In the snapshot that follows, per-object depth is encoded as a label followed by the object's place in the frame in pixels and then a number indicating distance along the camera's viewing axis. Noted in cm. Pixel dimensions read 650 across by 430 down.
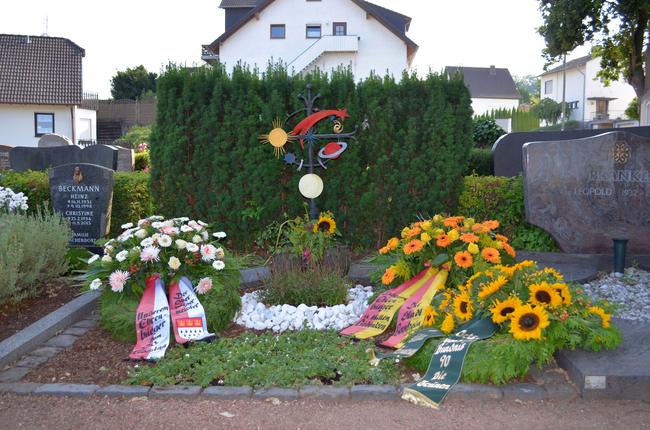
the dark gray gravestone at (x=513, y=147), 1109
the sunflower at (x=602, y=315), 448
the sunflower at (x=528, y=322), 423
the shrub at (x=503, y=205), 821
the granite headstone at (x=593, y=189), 768
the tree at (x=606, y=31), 2378
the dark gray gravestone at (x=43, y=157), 1386
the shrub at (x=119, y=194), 944
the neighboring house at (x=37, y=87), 3650
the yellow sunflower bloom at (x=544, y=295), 438
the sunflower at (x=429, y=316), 498
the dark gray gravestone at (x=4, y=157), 2144
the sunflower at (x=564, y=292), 446
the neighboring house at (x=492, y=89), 7056
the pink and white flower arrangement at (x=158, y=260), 559
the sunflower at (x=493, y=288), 467
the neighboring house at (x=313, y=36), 3338
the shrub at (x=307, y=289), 617
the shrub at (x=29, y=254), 595
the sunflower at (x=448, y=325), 471
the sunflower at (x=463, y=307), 477
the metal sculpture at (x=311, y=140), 781
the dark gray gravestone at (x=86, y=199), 866
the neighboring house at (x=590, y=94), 6066
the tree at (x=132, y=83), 5491
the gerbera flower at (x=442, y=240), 577
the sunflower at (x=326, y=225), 766
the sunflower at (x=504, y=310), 442
